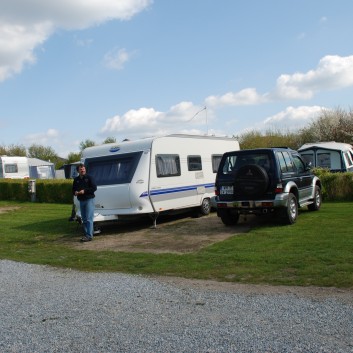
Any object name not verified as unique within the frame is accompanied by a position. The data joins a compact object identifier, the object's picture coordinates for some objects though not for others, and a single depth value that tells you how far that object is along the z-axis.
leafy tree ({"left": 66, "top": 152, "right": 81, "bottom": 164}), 59.44
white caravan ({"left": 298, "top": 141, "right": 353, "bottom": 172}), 23.66
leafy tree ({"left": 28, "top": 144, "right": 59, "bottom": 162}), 69.20
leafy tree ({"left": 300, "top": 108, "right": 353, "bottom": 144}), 37.69
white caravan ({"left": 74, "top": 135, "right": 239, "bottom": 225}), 12.45
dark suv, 11.38
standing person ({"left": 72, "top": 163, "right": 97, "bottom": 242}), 11.45
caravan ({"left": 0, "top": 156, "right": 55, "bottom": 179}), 39.09
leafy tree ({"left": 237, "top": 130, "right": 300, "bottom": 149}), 40.81
